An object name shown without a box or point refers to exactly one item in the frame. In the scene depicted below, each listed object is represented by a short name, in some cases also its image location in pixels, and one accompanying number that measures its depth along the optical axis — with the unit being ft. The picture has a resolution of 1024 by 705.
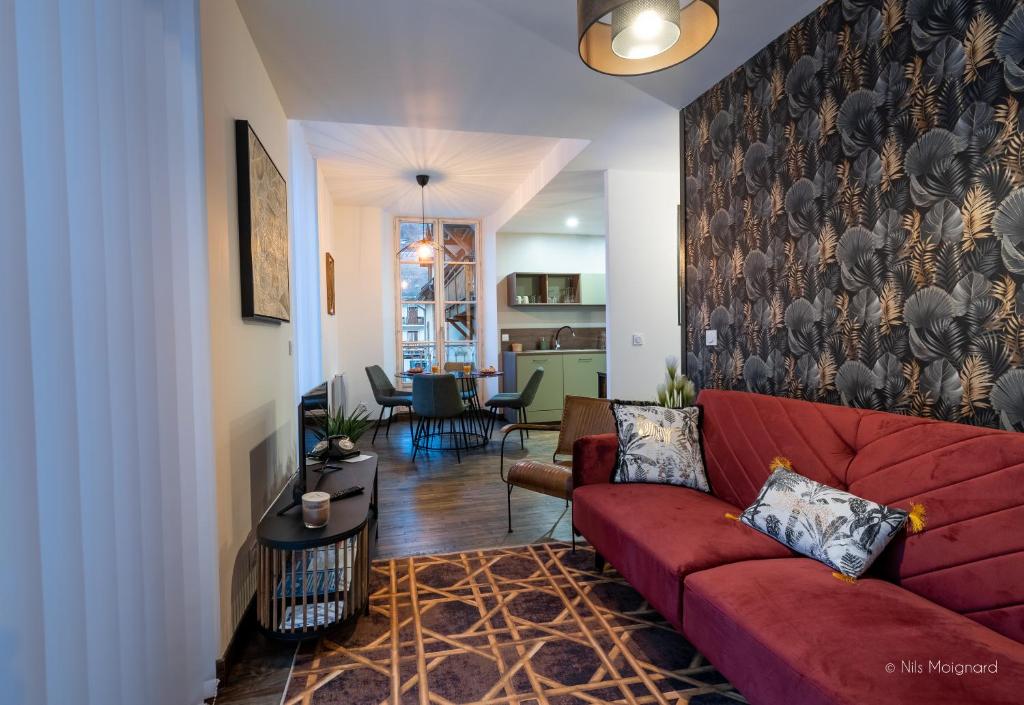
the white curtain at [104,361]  2.75
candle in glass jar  6.07
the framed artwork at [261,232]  6.70
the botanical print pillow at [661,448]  7.75
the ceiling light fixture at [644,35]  4.86
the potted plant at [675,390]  9.91
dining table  17.46
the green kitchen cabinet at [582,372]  21.12
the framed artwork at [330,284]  16.66
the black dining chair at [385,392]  17.70
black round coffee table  5.86
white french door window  21.85
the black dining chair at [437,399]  15.21
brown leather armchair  9.23
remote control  7.06
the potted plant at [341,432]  8.75
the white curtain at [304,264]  12.10
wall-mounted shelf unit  22.58
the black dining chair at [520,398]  16.52
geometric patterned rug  5.30
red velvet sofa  3.62
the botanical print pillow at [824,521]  4.93
